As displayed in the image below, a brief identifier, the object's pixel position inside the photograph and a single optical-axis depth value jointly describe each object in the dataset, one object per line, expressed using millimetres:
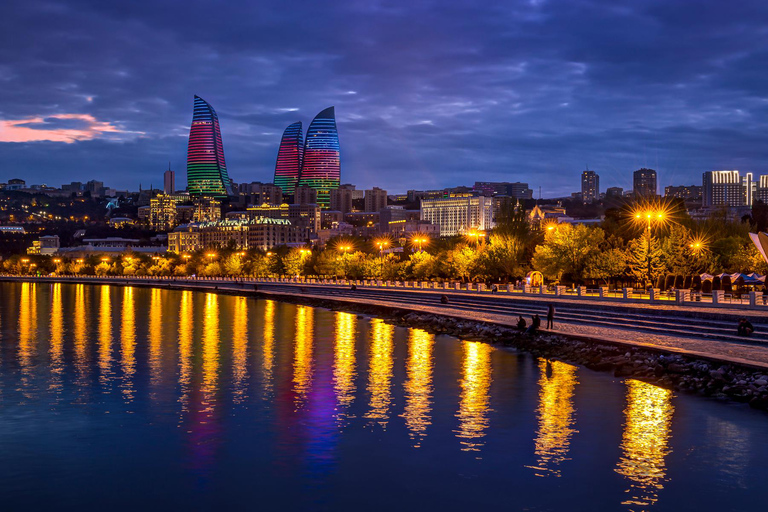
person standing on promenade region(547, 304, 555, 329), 41500
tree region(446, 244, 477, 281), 85250
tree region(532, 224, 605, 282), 69312
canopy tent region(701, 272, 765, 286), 56125
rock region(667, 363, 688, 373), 28705
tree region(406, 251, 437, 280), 98375
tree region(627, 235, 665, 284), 62250
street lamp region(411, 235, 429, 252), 110950
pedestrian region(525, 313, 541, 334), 40925
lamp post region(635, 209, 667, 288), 57659
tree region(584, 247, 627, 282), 66688
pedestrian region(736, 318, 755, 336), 32375
